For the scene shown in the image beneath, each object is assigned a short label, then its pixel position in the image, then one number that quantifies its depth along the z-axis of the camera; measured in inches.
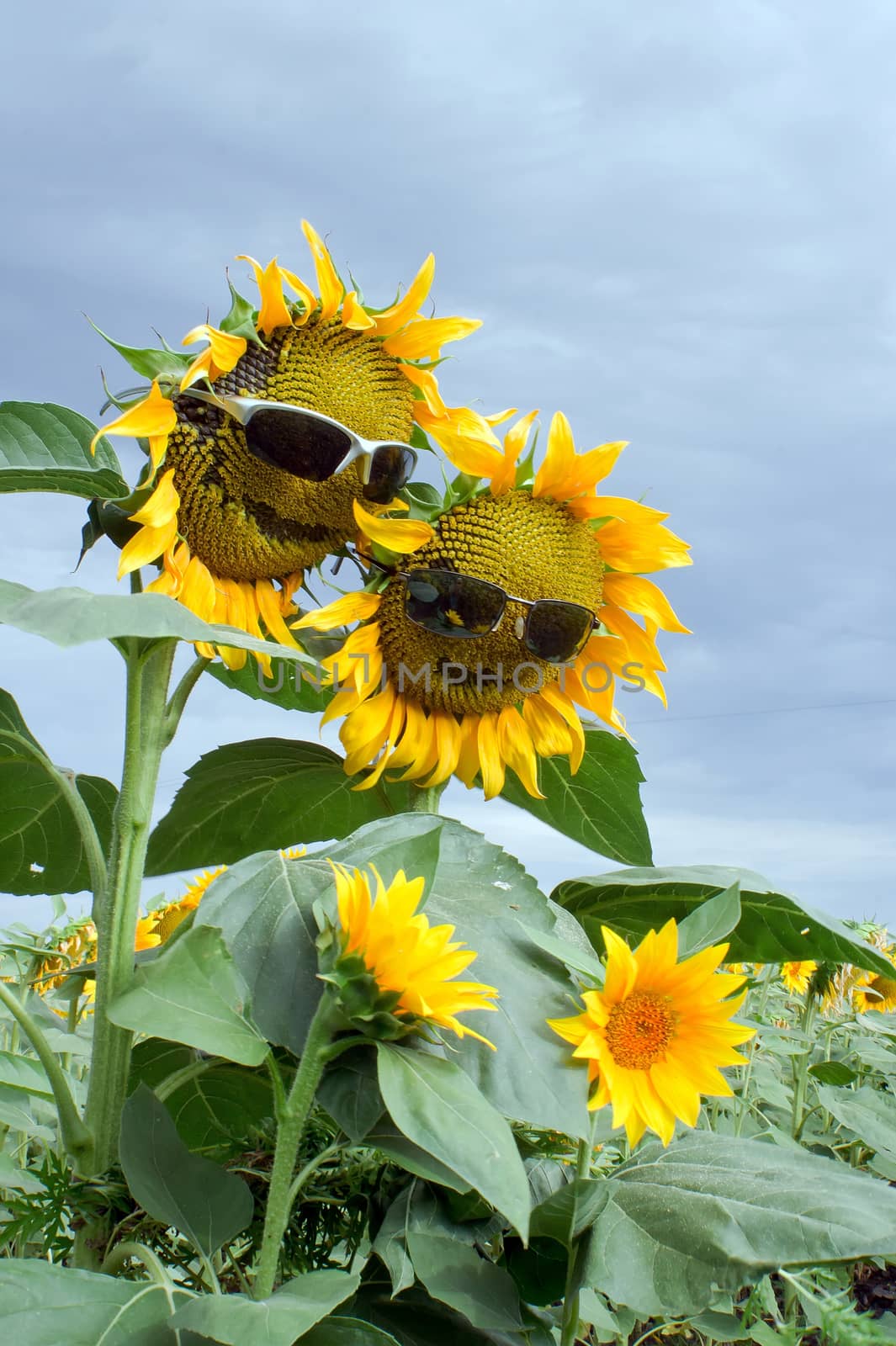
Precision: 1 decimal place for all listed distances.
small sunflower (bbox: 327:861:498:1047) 29.6
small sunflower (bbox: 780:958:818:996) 88.7
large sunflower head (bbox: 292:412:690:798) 44.1
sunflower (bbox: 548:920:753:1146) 34.1
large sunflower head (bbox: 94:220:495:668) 41.1
